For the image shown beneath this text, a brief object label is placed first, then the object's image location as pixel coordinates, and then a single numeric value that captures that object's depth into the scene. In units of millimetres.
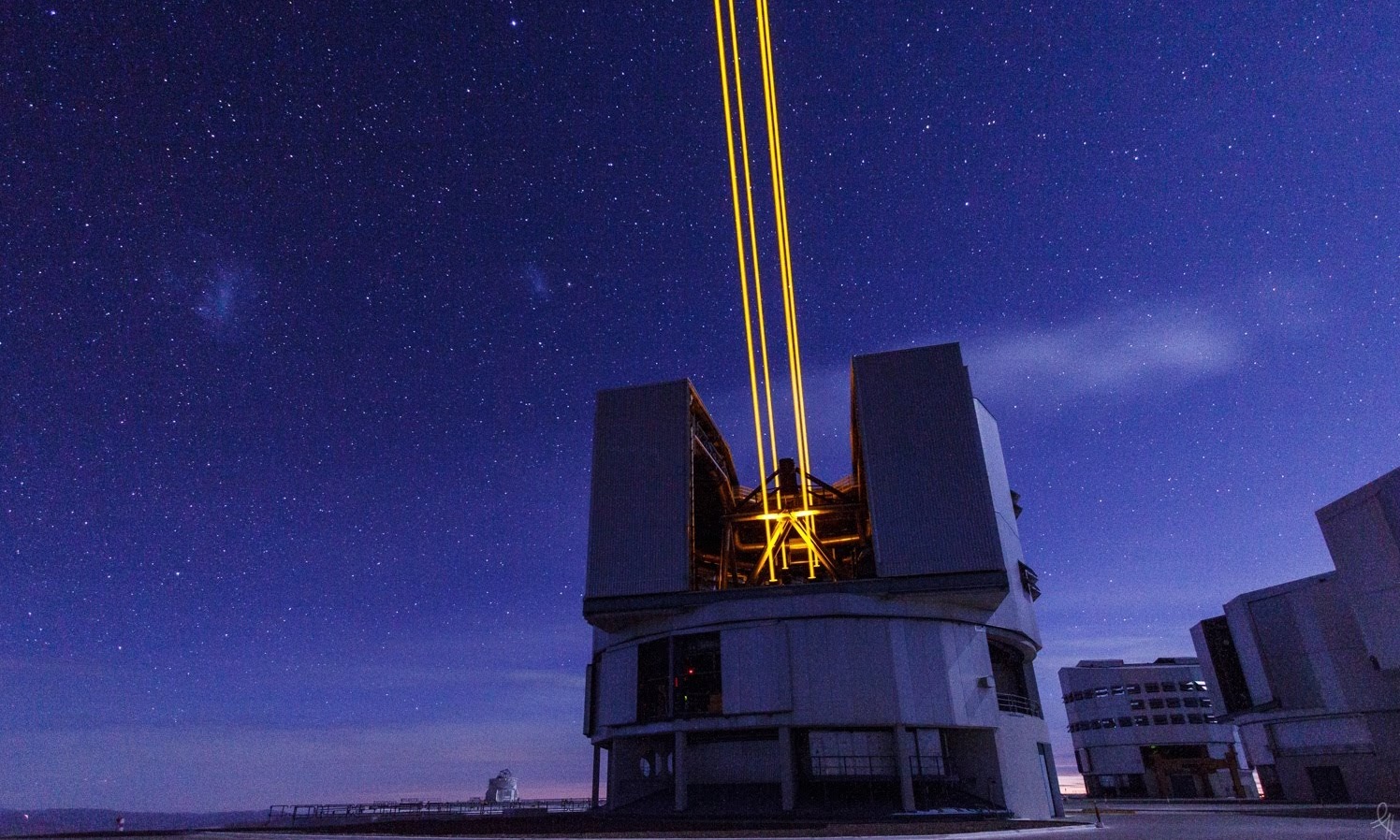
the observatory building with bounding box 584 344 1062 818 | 32875
